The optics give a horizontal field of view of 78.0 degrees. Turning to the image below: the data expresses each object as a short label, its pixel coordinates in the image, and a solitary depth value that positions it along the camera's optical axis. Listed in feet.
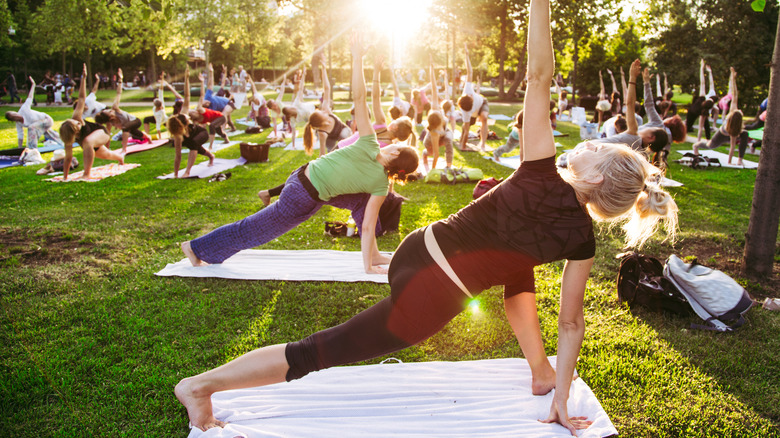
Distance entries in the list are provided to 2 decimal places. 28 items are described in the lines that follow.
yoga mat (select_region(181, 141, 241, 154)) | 43.91
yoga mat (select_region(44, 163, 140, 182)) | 31.01
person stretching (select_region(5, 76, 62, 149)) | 38.20
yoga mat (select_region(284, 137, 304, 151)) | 44.90
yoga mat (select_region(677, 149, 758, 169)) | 35.60
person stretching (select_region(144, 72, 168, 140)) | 46.21
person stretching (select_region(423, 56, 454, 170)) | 31.12
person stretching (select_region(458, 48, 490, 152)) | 39.68
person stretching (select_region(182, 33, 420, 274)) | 13.64
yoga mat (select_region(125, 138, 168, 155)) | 41.27
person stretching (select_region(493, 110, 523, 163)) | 31.20
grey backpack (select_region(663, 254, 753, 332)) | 12.28
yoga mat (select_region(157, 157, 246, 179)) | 32.99
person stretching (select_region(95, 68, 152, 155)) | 34.55
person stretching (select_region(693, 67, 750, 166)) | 33.27
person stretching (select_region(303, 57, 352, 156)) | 28.15
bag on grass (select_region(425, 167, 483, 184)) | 29.91
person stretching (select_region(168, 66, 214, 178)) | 30.19
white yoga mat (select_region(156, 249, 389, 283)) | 15.37
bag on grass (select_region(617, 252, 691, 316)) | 12.98
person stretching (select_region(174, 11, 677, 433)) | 6.59
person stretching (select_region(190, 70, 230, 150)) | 40.36
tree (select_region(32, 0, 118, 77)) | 86.53
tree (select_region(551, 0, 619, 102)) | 88.74
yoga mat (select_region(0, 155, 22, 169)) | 35.45
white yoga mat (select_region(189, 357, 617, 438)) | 8.57
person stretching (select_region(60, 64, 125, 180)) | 29.96
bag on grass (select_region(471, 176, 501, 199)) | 24.44
